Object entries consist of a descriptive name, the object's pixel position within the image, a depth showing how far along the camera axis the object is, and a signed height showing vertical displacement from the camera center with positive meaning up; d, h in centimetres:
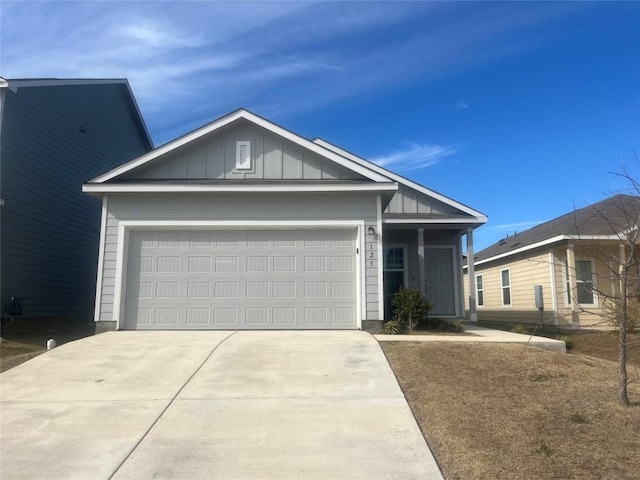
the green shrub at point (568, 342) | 1037 -74
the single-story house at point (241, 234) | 1133 +156
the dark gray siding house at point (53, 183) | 1309 +331
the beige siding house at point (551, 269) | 1513 +127
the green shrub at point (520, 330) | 1226 -55
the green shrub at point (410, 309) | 1156 -7
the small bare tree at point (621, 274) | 602 +58
